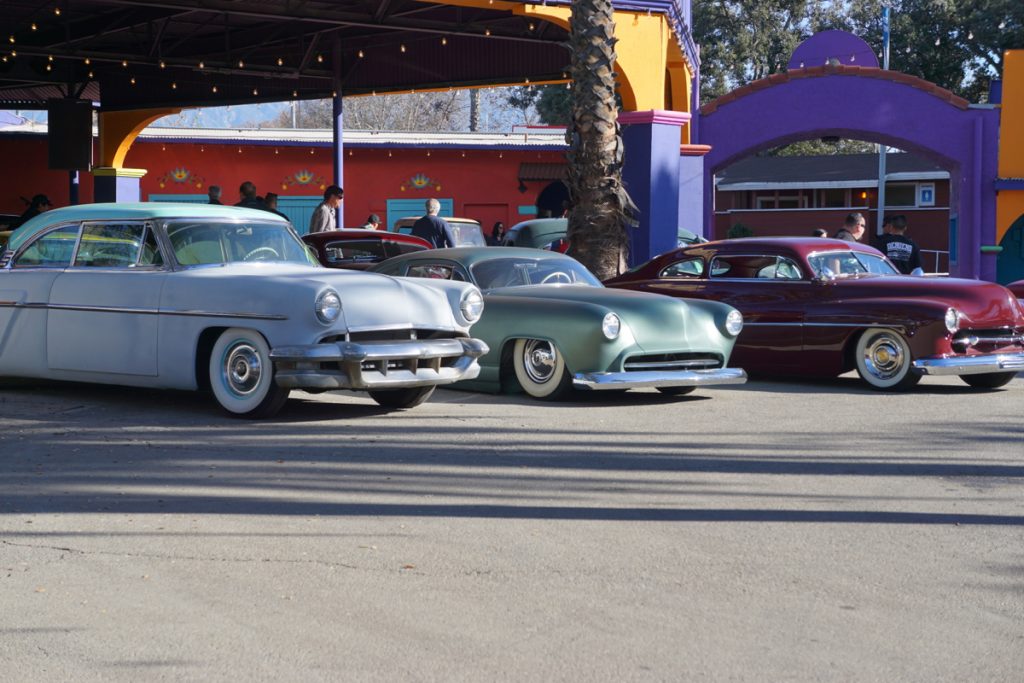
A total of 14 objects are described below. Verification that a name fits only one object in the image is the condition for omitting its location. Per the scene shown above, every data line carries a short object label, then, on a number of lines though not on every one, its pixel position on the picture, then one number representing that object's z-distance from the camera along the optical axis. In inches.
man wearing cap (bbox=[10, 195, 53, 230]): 822.3
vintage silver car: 333.4
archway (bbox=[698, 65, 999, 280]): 896.3
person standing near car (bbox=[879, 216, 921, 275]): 593.0
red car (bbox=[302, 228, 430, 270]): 567.5
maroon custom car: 432.5
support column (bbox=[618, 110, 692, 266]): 685.3
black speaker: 1053.8
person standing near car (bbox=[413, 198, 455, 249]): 619.2
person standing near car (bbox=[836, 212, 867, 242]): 594.9
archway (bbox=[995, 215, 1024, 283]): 969.5
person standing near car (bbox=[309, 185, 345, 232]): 633.6
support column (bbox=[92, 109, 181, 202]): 1147.3
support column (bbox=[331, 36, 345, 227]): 984.2
